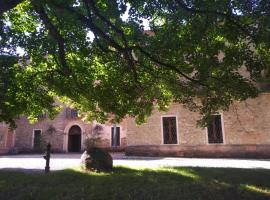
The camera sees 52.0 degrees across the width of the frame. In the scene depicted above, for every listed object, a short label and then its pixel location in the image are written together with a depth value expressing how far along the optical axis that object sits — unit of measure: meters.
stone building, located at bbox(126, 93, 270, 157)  17.43
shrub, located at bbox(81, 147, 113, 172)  10.34
